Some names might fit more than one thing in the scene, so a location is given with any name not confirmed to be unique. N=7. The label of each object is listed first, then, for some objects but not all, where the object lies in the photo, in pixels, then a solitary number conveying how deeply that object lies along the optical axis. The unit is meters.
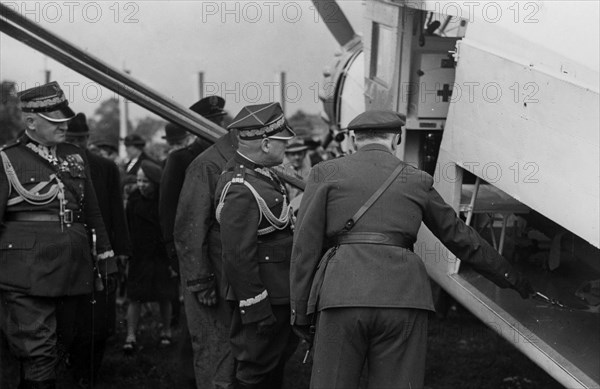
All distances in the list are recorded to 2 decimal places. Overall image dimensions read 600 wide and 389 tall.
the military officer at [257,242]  4.96
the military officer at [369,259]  4.14
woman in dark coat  7.87
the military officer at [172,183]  6.00
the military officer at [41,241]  5.11
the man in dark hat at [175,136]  8.11
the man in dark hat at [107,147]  9.55
